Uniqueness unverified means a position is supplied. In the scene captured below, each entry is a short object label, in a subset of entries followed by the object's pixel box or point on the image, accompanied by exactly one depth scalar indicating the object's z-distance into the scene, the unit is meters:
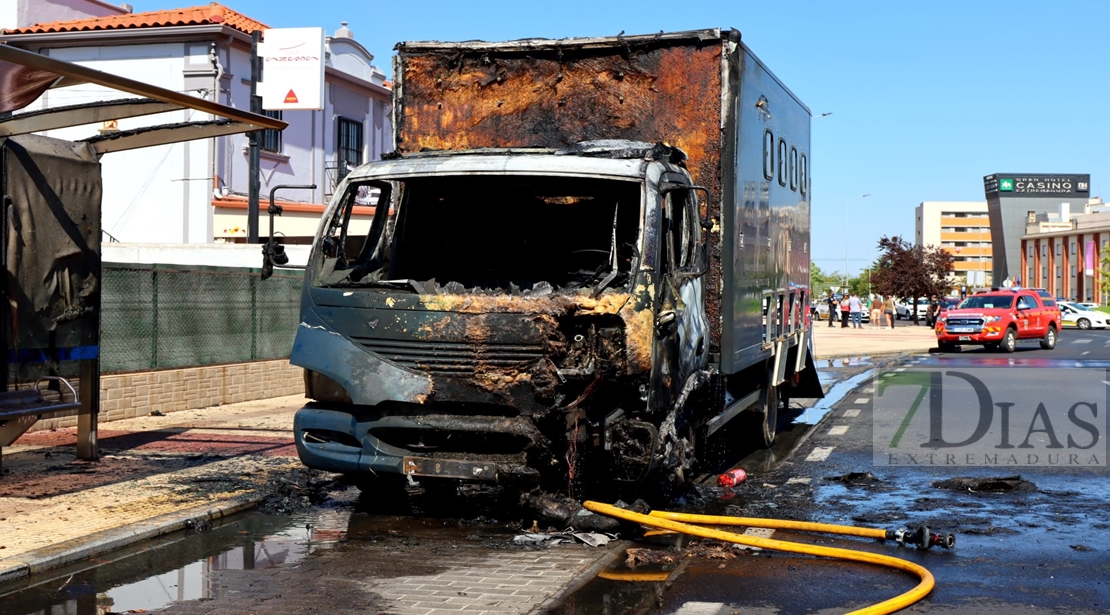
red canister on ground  10.22
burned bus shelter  9.56
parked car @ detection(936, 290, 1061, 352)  33.78
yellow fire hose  6.73
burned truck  7.86
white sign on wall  24.66
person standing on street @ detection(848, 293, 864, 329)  52.41
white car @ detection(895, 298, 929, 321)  77.25
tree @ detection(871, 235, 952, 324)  70.12
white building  30.97
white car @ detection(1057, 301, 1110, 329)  61.62
